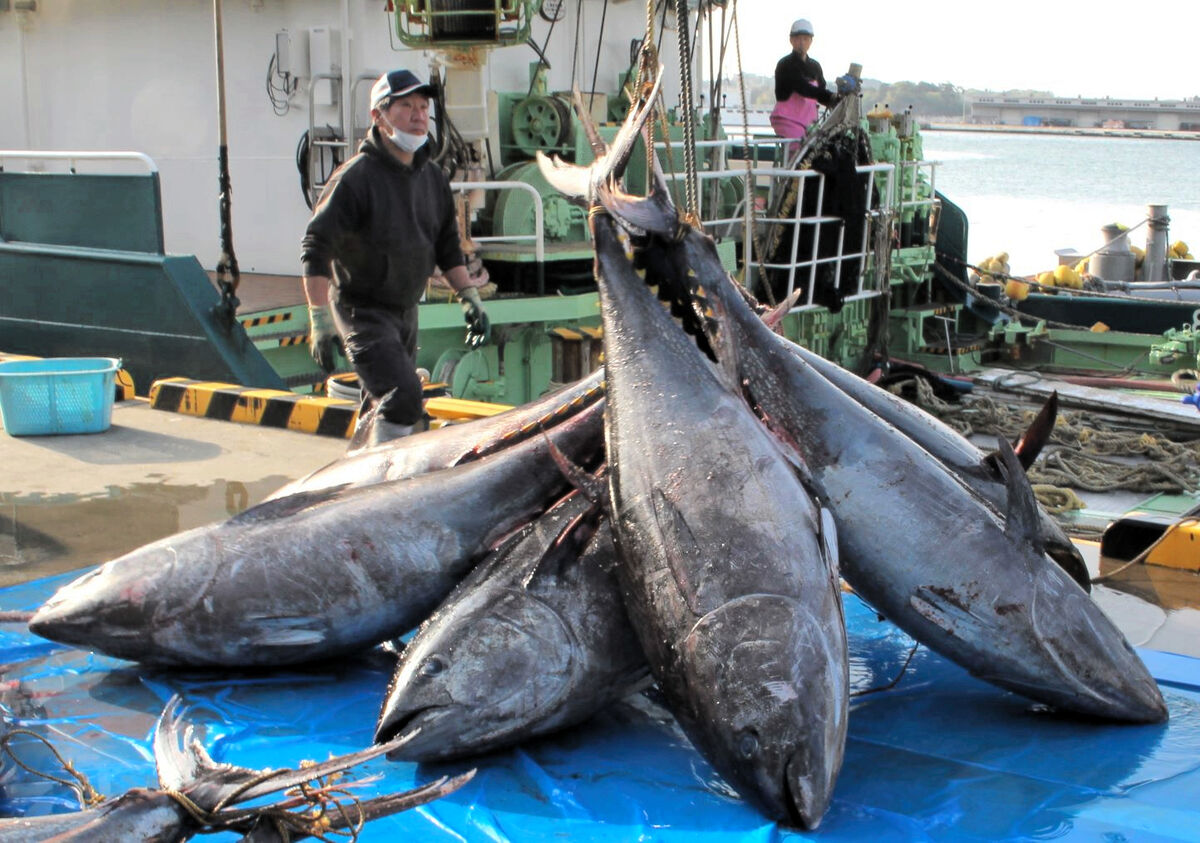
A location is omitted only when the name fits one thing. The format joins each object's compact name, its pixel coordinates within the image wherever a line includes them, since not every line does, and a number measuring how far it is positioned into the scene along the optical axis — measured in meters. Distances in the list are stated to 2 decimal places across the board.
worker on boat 12.45
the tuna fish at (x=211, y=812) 2.11
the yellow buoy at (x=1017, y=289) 16.53
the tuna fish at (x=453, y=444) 4.02
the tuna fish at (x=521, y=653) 3.05
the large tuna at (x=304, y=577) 3.61
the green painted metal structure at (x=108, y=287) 8.93
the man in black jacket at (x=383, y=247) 5.56
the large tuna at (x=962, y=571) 3.29
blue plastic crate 7.20
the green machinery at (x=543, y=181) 11.10
